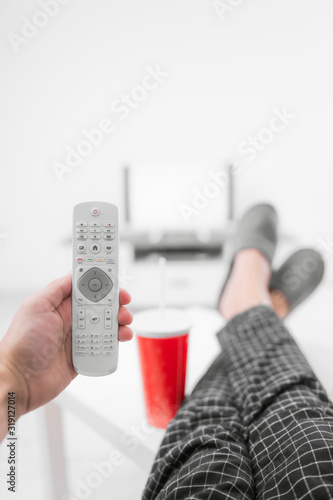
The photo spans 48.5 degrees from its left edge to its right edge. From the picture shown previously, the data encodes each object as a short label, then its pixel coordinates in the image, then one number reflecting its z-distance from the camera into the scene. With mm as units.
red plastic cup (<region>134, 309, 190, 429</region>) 465
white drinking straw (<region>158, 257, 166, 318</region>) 492
